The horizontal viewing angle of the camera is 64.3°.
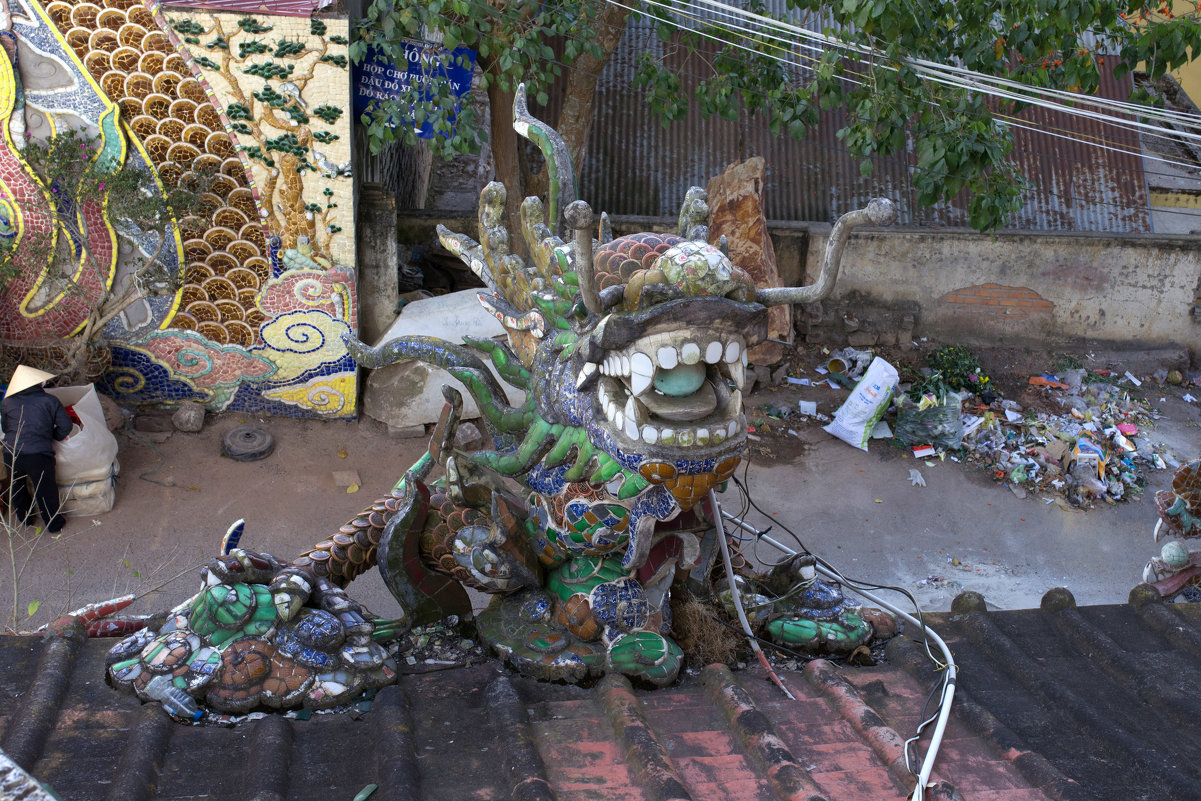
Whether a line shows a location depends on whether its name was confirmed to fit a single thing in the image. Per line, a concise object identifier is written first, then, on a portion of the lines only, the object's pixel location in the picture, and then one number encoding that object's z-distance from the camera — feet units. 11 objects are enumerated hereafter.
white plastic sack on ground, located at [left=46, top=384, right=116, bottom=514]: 23.59
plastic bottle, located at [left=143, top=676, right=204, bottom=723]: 9.79
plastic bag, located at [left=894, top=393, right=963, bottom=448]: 31.09
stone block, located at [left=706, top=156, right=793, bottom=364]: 32.76
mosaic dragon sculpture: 9.93
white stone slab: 28.84
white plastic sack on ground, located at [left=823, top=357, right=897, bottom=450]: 31.19
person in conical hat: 22.47
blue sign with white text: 26.30
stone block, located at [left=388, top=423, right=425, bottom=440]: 28.96
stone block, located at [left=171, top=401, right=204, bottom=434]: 27.91
